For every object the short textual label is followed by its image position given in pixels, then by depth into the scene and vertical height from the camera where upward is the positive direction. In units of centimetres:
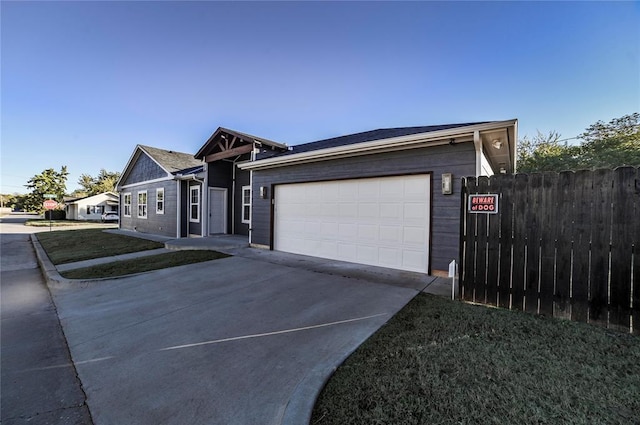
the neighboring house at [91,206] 3728 +12
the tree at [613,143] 1573 +466
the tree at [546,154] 1798 +440
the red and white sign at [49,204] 2404 +21
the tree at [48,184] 3925 +330
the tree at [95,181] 5808 +604
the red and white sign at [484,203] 407 +13
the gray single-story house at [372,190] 574 +54
